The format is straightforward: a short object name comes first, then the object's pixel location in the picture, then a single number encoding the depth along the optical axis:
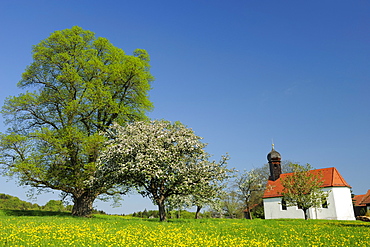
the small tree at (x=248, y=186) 55.06
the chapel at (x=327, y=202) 50.81
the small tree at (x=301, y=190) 40.09
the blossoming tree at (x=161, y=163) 23.64
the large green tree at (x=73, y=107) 27.84
